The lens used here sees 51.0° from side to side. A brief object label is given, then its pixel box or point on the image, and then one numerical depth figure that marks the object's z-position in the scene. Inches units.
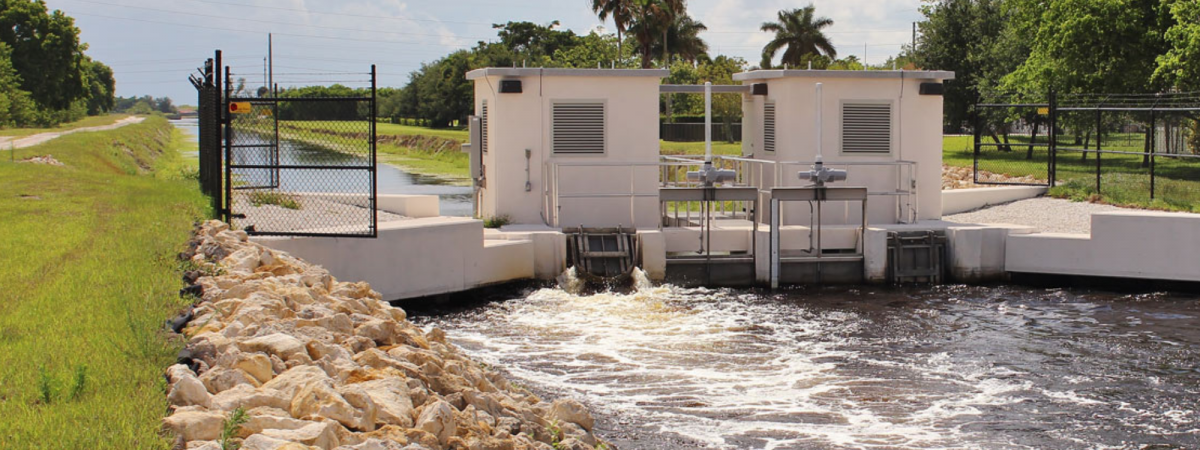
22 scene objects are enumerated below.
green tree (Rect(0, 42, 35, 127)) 2181.3
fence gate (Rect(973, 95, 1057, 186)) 1052.5
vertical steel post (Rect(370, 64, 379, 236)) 583.8
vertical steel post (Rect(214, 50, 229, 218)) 628.7
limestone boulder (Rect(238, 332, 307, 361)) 326.3
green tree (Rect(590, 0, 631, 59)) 2699.3
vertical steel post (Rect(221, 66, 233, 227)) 634.9
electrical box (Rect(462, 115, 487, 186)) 885.1
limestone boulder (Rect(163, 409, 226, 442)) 250.2
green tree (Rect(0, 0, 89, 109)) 3048.7
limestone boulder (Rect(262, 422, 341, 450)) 260.6
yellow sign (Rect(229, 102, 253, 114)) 650.8
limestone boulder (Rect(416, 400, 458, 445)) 297.3
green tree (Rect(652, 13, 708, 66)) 3189.0
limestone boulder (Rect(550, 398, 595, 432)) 381.7
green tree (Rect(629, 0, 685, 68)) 2738.7
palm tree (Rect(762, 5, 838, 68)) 3474.4
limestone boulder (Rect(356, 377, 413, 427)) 299.4
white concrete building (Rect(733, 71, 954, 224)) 873.5
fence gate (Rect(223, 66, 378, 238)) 641.6
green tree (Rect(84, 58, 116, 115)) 5487.2
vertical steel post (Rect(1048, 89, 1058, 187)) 1014.4
